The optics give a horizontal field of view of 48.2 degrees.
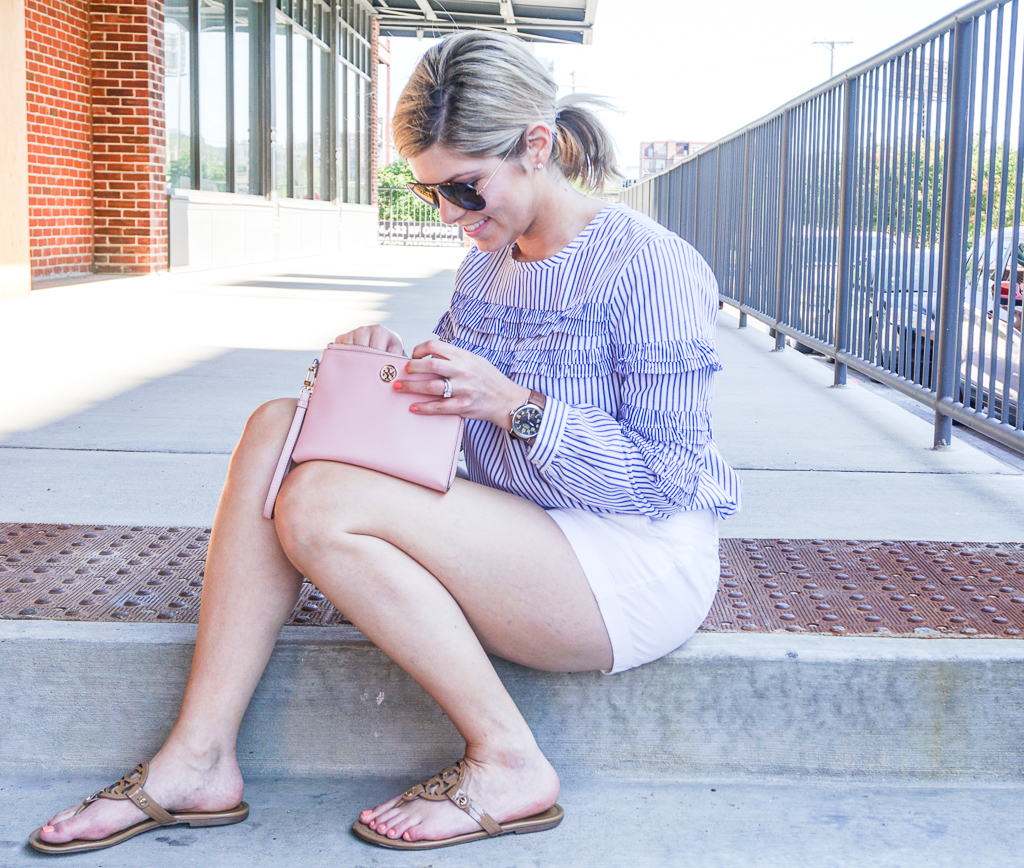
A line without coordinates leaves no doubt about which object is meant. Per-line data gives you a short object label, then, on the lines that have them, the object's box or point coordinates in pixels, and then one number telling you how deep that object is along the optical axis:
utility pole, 57.59
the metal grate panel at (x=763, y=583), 2.13
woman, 1.76
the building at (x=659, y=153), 126.25
